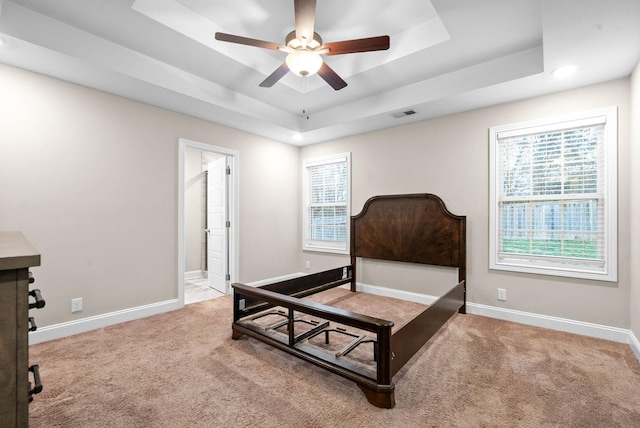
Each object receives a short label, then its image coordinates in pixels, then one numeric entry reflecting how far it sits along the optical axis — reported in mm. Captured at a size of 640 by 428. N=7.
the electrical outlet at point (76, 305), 2891
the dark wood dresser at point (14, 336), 908
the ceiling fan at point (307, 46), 2145
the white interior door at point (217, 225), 4387
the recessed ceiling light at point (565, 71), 2575
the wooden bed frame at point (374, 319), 1890
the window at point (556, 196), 2811
